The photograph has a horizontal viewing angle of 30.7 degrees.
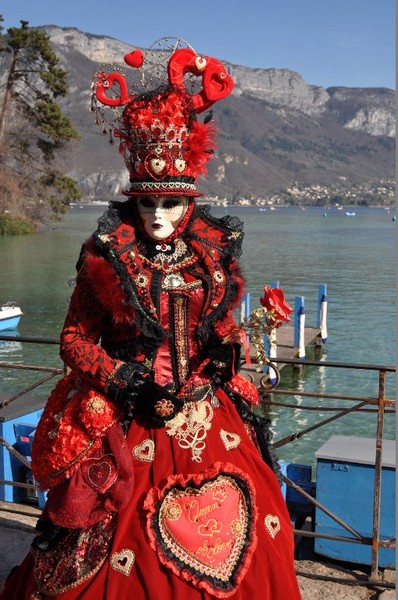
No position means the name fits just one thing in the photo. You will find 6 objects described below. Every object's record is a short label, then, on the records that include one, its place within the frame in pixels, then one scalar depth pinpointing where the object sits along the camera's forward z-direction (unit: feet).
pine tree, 153.07
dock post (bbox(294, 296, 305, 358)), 70.44
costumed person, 9.44
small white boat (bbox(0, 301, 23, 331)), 84.69
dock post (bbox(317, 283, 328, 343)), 79.61
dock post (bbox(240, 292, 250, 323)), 71.47
